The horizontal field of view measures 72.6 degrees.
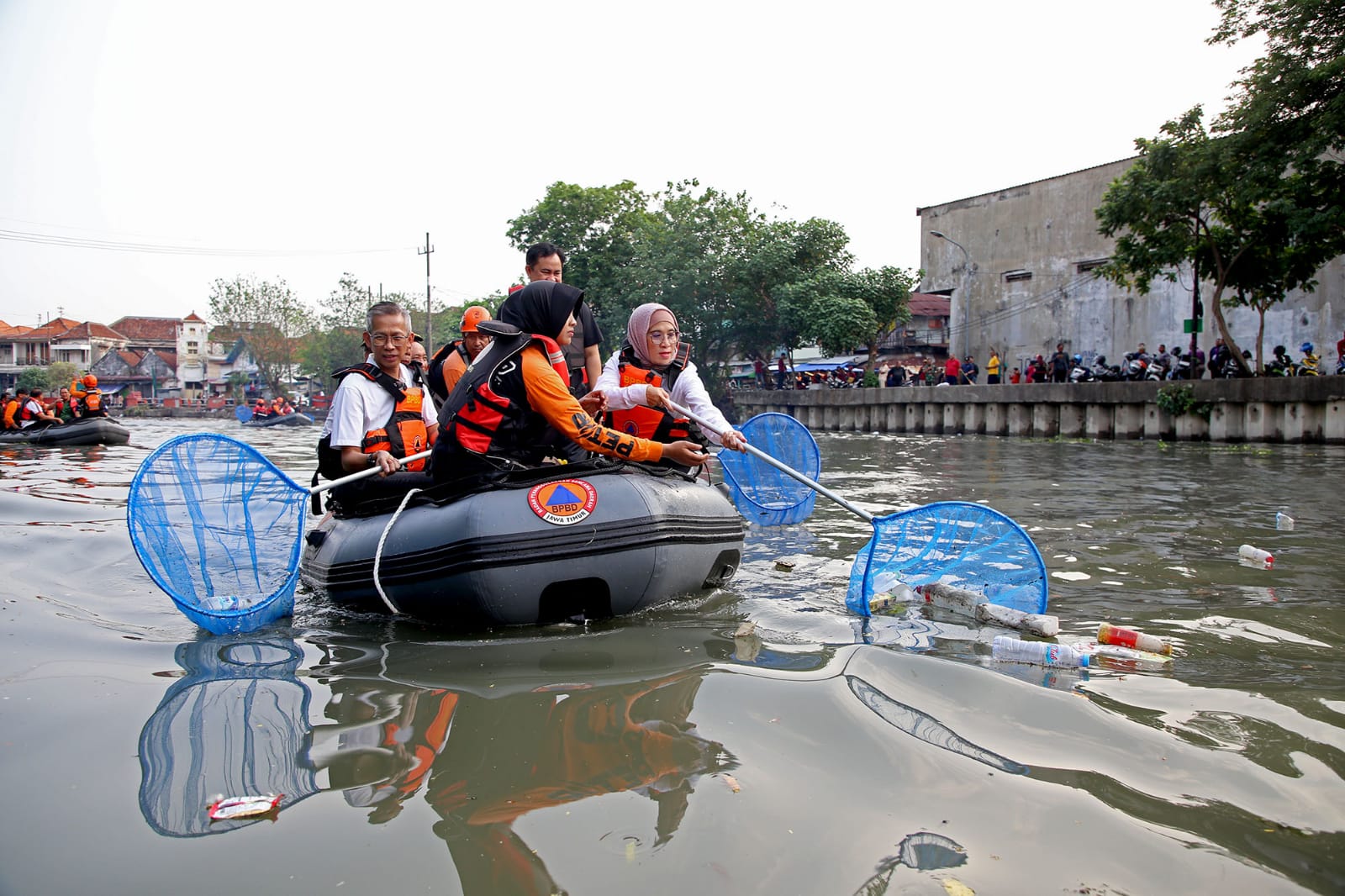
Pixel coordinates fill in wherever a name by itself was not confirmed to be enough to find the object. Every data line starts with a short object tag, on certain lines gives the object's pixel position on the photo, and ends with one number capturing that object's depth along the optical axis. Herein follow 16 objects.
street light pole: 35.25
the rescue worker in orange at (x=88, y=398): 20.17
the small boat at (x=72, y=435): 19.45
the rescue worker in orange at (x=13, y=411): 20.06
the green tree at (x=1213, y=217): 17.05
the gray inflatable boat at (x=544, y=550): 4.18
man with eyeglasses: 5.30
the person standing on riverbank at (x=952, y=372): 28.03
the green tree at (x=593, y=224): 39.06
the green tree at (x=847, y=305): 30.34
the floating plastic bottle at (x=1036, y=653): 3.73
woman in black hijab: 4.52
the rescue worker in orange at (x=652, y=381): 5.61
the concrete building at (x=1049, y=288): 28.08
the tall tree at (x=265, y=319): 64.62
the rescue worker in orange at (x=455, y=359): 6.48
